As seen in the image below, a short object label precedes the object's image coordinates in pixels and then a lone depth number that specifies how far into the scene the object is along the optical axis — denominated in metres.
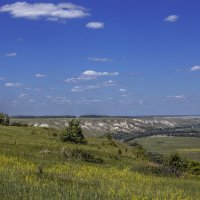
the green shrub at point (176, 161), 64.15
